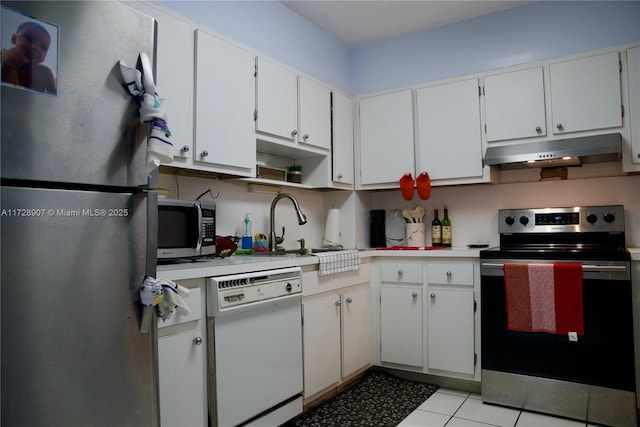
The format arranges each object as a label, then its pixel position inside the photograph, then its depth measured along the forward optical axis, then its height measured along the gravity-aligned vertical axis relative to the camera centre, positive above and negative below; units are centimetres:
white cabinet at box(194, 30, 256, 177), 222 +68
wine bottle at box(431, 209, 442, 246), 337 -4
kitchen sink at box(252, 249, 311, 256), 274 -15
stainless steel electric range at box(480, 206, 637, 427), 231 -58
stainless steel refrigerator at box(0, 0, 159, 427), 97 +2
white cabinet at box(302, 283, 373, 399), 246 -68
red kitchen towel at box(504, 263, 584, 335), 238 -41
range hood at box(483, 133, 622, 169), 257 +46
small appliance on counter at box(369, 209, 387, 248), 360 -1
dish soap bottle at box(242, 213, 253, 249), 276 -4
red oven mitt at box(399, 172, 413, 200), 322 +32
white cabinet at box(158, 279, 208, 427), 164 -53
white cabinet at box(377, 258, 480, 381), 281 -61
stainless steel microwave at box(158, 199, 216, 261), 197 +1
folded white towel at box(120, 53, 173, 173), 117 +34
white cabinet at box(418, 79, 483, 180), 306 +71
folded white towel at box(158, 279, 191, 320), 124 -20
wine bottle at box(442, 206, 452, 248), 334 -5
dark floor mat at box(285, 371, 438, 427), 240 -108
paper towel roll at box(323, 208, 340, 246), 336 +1
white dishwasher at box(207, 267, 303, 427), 183 -55
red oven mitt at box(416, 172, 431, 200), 316 +32
